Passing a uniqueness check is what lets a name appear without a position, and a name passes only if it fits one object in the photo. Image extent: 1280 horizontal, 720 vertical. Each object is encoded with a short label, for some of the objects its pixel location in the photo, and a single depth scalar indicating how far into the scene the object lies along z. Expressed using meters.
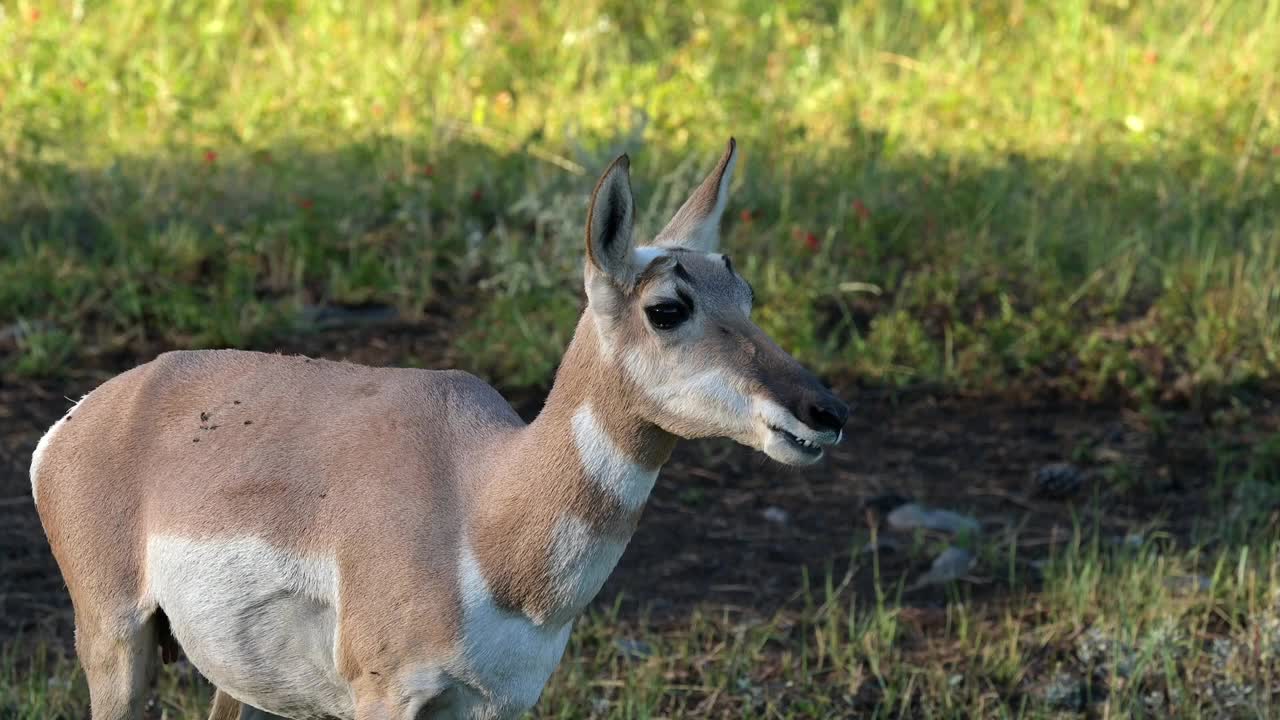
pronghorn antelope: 6.49
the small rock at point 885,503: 12.06
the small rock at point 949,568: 11.15
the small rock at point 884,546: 11.50
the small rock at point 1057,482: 12.27
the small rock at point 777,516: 11.95
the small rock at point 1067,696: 9.75
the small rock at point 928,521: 11.71
